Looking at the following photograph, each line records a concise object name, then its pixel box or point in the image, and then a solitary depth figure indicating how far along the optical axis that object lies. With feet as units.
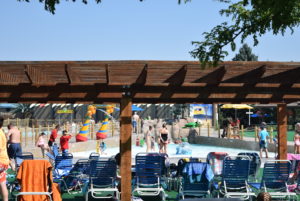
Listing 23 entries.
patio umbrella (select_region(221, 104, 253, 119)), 147.47
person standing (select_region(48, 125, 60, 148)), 62.80
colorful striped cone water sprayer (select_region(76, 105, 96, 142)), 96.17
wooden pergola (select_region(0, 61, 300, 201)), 33.04
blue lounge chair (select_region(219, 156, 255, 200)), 32.12
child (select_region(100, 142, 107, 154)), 79.68
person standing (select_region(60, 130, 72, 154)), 56.80
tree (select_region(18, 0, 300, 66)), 21.11
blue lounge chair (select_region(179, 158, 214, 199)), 32.41
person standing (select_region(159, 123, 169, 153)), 73.77
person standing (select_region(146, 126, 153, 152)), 83.15
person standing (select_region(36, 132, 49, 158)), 63.41
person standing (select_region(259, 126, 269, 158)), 68.69
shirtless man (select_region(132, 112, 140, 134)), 125.65
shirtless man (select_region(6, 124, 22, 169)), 49.39
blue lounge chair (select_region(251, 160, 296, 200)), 32.35
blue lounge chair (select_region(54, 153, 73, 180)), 37.70
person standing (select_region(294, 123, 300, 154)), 63.59
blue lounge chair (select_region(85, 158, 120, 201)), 32.58
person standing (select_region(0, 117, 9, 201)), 27.14
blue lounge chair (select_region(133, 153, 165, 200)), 33.37
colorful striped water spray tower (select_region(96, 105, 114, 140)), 97.60
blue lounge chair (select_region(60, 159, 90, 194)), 37.86
